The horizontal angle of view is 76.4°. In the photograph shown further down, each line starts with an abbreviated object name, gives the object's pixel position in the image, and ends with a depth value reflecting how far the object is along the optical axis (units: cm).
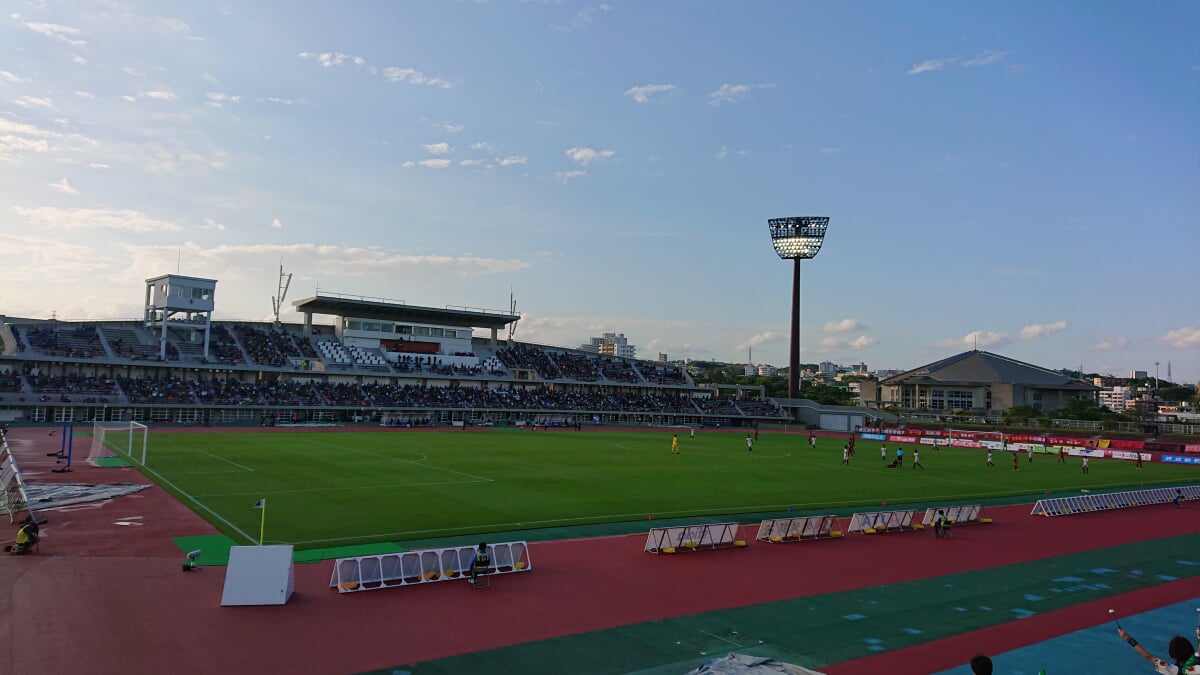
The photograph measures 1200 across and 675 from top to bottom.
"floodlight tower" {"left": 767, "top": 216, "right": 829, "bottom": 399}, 9700
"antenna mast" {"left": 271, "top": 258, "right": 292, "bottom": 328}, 9425
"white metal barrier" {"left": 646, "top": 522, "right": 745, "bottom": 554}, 2125
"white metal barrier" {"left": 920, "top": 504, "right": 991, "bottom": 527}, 2634
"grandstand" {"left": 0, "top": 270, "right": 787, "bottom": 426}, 6525
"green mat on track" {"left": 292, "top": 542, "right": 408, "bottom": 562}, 1939
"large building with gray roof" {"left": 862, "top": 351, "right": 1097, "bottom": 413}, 12144
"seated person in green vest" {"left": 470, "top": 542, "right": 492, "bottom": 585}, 1723
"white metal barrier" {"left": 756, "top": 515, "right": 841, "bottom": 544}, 2292
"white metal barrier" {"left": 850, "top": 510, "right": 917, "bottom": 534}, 2475
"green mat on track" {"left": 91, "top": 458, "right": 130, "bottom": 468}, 3644
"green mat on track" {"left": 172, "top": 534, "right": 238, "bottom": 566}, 1884
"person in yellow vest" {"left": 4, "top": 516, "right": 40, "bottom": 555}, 1869
